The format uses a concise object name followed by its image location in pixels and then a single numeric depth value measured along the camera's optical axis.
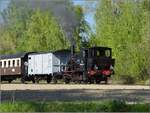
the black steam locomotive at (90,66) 34.84
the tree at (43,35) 53.75
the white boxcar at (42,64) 39.62
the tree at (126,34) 40.62
